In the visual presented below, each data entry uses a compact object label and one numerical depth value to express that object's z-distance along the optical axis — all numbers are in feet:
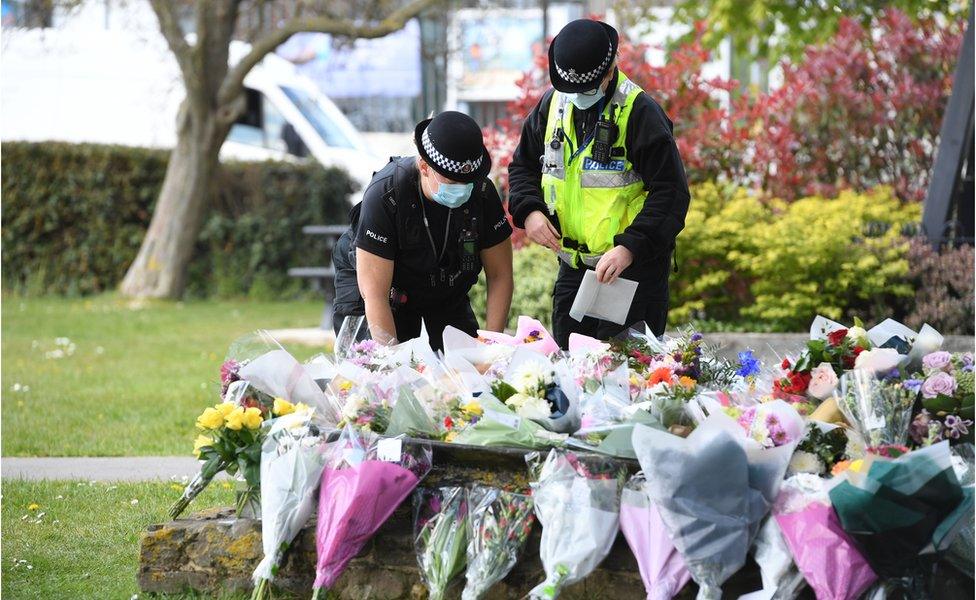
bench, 79.66
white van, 110.83
